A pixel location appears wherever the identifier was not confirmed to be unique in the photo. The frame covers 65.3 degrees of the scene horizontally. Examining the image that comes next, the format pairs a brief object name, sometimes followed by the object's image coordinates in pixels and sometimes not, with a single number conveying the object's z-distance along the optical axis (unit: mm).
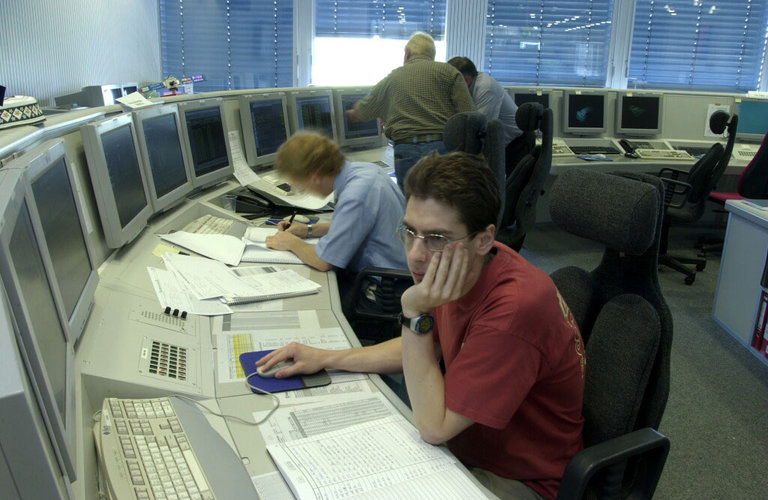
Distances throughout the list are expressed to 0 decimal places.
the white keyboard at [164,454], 837
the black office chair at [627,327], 1176
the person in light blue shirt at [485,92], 3965
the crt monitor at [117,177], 1481
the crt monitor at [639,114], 4676
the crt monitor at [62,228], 947
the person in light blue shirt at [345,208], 1968
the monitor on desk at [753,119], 4633
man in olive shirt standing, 3477
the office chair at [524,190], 3080
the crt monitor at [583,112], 4613
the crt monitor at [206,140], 2311
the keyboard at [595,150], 4441
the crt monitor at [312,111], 3266
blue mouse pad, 1198
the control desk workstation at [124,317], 611
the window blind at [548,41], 5762
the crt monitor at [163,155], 1856
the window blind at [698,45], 5844
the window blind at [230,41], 5578
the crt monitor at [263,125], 2932
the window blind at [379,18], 5590
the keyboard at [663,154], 4363
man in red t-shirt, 1017
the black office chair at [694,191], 3676
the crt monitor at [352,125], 3705
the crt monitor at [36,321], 567
